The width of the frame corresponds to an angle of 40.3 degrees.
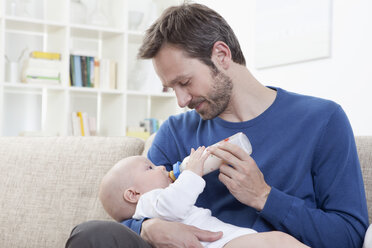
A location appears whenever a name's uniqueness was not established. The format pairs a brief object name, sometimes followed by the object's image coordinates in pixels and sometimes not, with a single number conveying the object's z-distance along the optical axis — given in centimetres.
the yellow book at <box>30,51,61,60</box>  416
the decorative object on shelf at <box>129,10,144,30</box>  464
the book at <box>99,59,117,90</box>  446
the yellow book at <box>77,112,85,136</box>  432
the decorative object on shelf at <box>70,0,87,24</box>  443
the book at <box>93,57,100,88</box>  445
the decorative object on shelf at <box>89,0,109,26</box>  447
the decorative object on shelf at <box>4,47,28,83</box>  411
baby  134
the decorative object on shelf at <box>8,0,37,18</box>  417
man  140
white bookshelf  421
